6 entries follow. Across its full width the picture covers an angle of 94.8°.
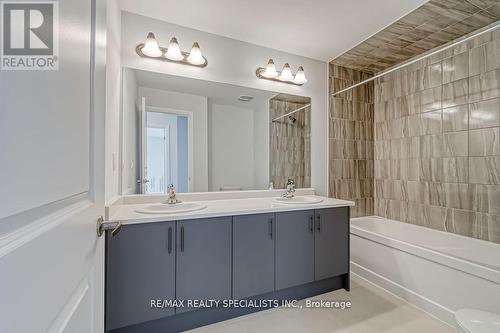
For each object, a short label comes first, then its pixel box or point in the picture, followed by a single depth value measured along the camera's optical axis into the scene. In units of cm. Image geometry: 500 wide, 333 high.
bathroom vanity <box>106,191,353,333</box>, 142
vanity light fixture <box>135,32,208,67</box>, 188
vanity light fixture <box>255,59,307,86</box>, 240
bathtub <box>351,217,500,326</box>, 155
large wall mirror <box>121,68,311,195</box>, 197
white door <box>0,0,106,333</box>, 35
